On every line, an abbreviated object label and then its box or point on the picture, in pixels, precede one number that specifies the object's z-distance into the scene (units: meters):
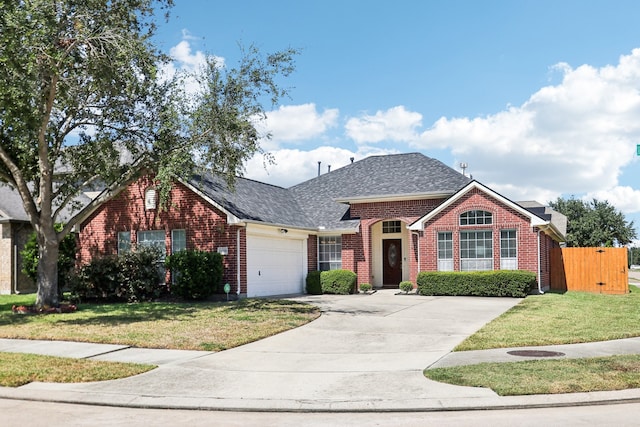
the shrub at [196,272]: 20.50
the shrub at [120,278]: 20.98
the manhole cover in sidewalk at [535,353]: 10.16
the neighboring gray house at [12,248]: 26.17
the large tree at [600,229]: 57.00
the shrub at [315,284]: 25.38
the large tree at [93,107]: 15.05
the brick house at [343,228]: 22.08
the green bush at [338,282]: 25.02
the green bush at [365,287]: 25.33
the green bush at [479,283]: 21.75
